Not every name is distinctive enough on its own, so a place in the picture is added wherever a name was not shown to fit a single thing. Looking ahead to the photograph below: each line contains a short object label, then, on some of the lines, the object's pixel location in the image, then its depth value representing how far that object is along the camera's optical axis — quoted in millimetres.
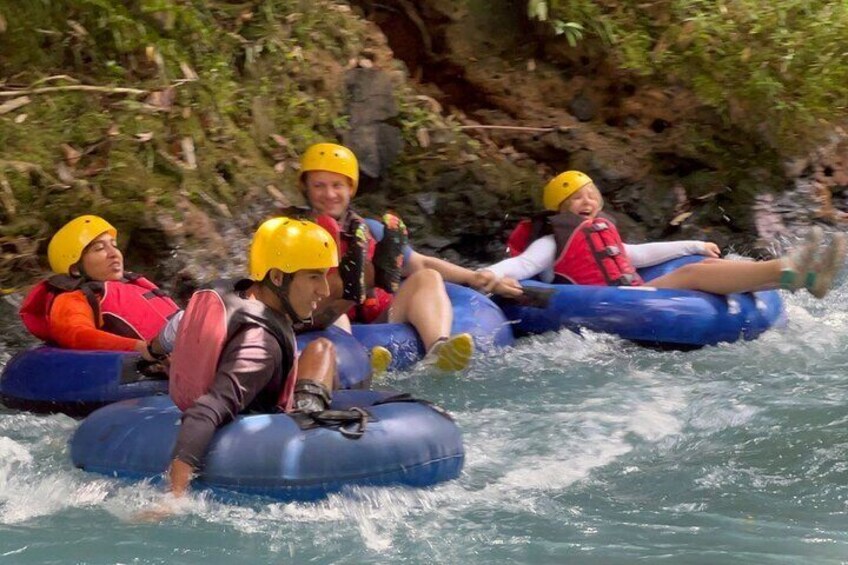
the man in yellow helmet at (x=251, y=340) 8977
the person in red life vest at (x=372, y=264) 13750
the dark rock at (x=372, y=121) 18266
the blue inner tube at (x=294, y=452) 8930
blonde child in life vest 14461
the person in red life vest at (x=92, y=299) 12687
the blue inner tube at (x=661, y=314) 14328
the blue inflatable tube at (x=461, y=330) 13508
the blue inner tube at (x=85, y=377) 11898
